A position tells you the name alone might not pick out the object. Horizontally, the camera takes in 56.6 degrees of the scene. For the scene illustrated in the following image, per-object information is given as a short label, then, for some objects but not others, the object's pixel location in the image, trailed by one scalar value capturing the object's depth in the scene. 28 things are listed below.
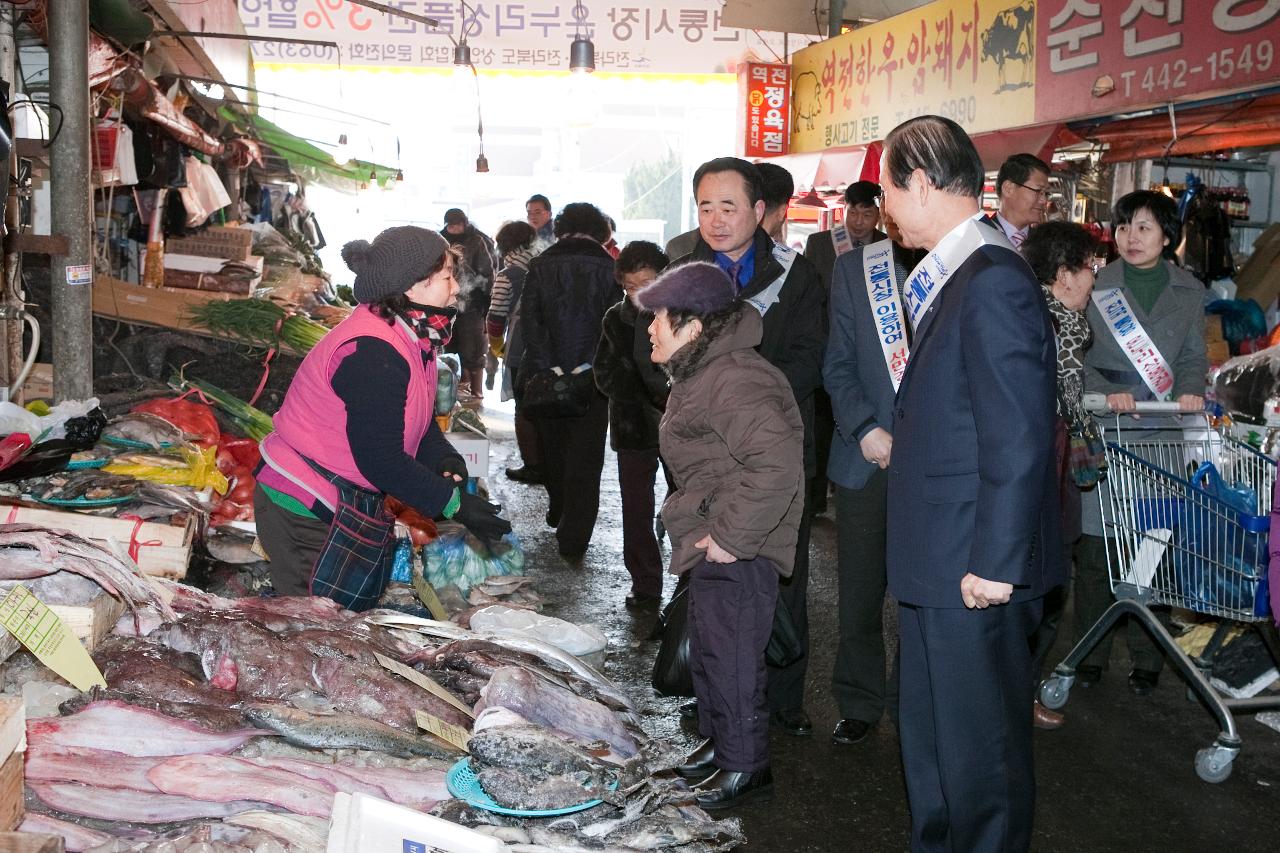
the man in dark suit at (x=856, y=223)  7.60
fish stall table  2.70
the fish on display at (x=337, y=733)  2.98
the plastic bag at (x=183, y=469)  5.48
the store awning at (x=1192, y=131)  8.38
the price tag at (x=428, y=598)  5.12
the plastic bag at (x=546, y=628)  4.39
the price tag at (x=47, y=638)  2.79
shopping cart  4.54
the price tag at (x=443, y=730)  3.04
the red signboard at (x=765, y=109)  16.28
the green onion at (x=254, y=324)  7.73
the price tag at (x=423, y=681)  3.23
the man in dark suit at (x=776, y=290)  4.98
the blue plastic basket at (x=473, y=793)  2.73
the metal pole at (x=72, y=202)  5.50
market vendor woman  3.79
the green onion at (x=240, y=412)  6.86
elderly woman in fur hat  4.13
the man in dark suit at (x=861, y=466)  4.63
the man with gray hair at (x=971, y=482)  3.10
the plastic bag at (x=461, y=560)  6.48
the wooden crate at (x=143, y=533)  4.70
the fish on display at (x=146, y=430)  5.82
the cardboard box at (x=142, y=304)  7.73
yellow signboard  11.05
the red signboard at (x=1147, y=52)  8.02
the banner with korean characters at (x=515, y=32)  16.00
